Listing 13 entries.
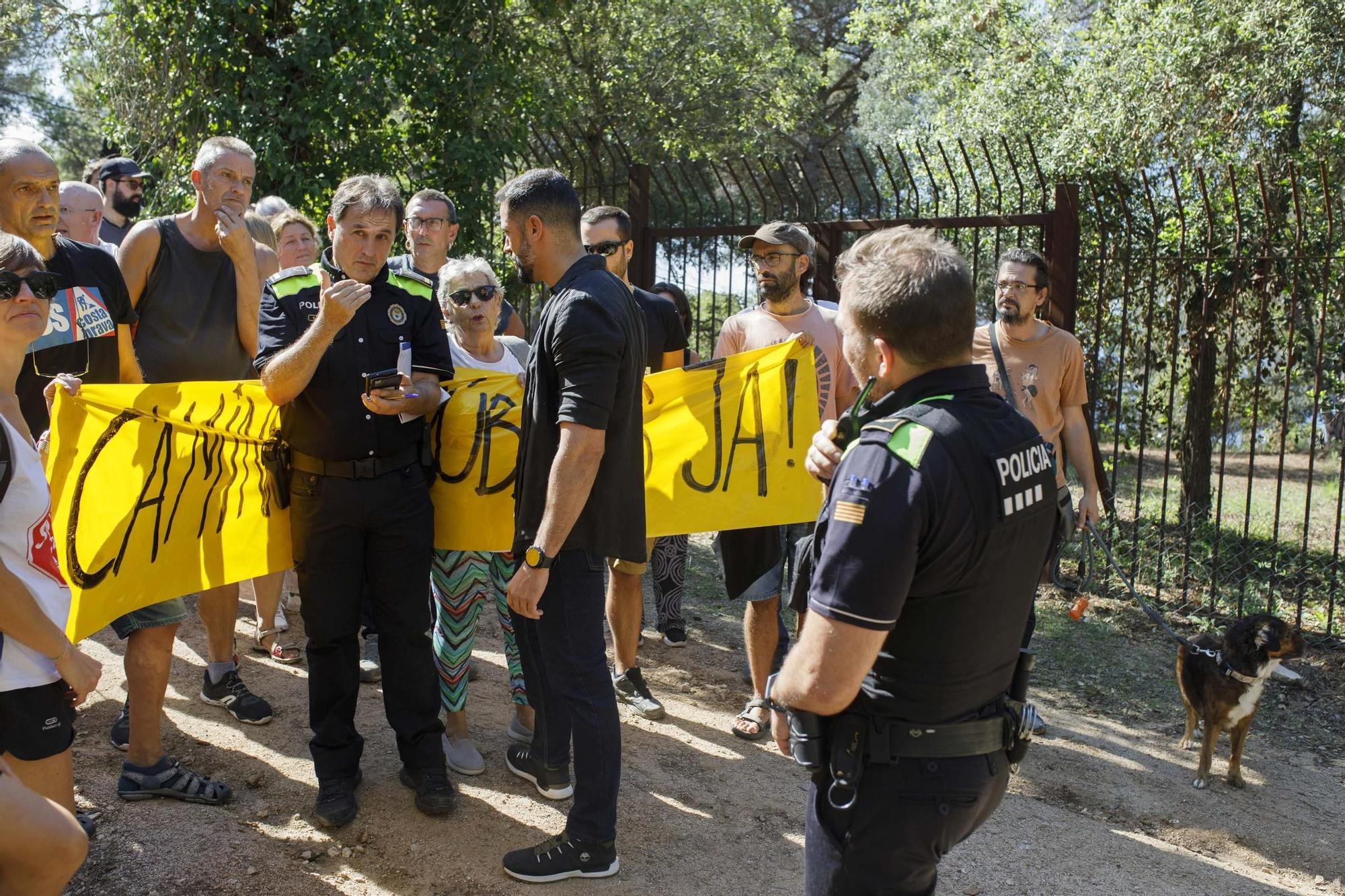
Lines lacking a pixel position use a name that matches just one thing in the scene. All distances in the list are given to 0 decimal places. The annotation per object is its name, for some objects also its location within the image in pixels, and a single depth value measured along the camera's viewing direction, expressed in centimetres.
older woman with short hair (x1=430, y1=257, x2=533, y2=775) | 441
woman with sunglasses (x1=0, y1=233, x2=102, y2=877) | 247
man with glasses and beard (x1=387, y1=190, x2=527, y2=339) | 523
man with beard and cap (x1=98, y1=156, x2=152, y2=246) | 670
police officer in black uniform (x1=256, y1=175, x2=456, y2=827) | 377
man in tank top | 452
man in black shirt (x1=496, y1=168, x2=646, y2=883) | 328
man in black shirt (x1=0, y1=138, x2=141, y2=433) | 373
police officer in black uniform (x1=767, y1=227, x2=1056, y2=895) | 216
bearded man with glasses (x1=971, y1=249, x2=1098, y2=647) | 537
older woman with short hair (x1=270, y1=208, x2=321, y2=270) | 571
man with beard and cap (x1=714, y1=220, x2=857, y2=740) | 504
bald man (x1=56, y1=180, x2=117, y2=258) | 545
